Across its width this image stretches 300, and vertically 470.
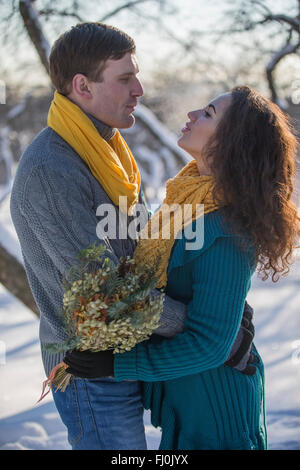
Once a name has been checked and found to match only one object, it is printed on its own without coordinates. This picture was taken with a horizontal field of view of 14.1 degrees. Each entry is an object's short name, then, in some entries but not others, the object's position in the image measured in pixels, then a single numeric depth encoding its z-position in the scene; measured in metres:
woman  2.53
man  2.52
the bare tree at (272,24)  4.70
